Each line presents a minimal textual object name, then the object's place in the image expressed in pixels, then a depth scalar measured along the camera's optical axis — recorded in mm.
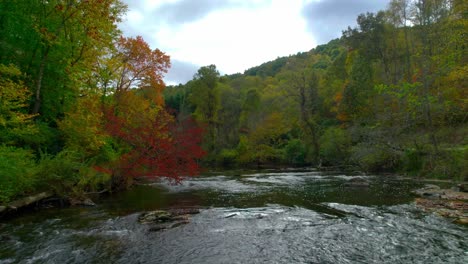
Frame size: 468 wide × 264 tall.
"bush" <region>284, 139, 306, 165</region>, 44969
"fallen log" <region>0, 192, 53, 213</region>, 10731
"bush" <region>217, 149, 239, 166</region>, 51500
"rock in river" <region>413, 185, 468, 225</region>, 10727
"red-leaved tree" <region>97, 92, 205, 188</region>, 17953
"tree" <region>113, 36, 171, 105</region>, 27547
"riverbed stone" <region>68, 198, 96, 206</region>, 13766
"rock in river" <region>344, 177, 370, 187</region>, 19517
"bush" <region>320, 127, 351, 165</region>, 36875
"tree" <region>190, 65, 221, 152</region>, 52344
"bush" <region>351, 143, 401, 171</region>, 27266
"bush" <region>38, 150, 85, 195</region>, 13094
